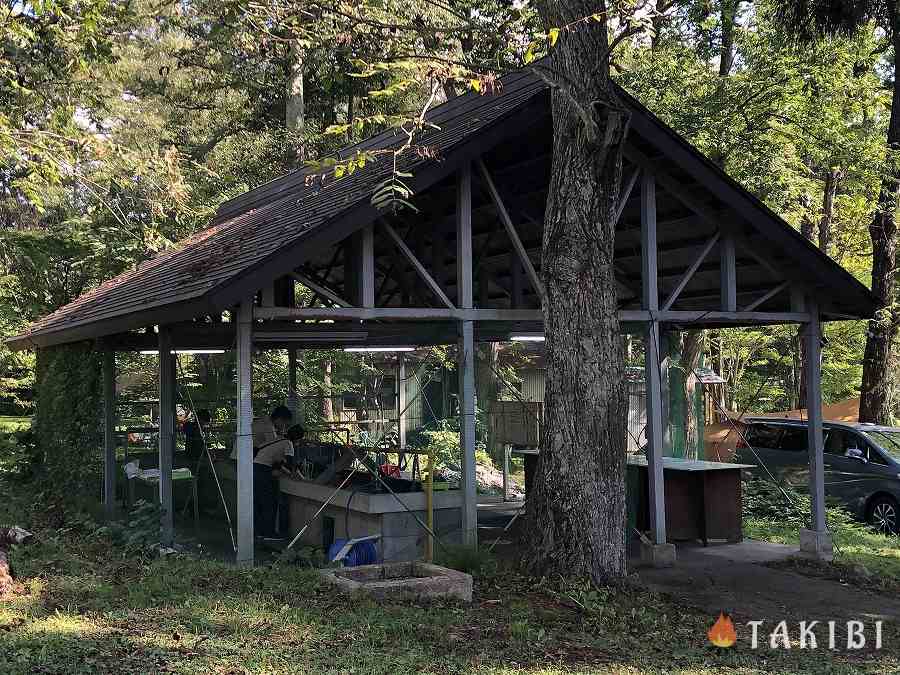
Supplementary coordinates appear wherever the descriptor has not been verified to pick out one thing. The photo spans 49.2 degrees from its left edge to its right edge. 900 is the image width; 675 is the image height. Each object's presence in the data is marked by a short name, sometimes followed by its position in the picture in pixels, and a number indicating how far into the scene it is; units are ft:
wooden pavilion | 30.76
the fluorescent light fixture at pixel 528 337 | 46.11
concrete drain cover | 26.81
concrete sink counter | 33.68
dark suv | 50.18
